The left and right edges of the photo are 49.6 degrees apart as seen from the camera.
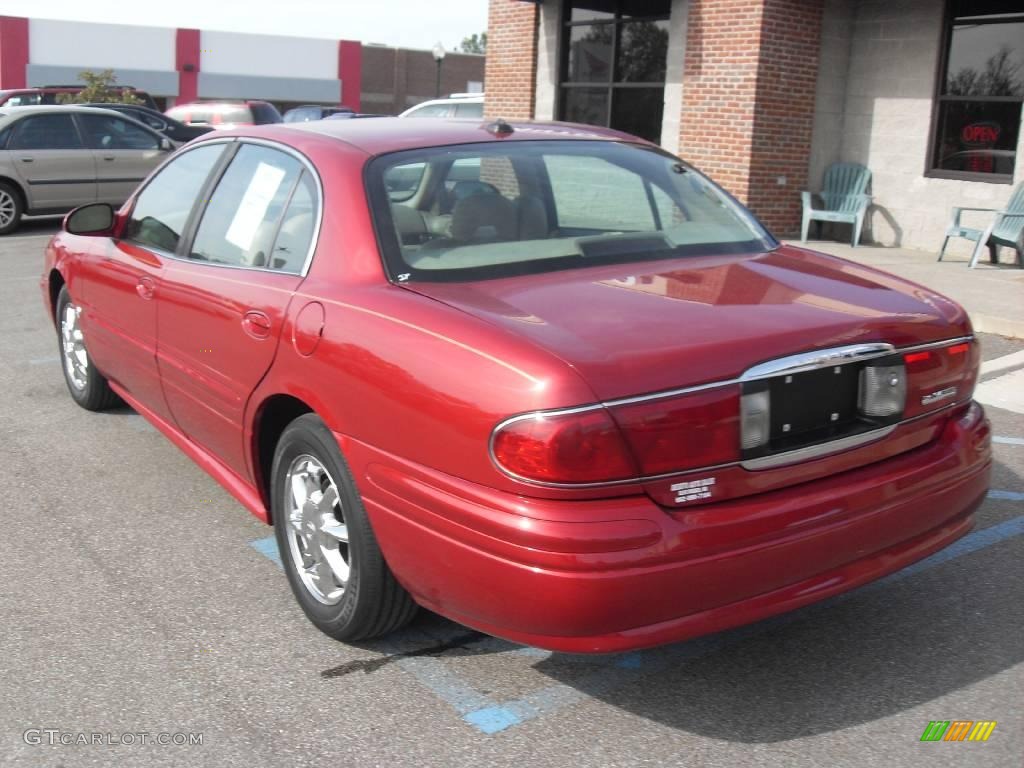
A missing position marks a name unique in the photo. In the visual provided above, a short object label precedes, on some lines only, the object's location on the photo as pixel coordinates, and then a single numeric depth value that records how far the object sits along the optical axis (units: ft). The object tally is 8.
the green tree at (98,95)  83.76
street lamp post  124.36
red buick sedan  8.99
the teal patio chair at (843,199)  42.88
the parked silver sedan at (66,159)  48.39
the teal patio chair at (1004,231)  37.45
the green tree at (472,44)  452.76
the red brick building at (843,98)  40.40
